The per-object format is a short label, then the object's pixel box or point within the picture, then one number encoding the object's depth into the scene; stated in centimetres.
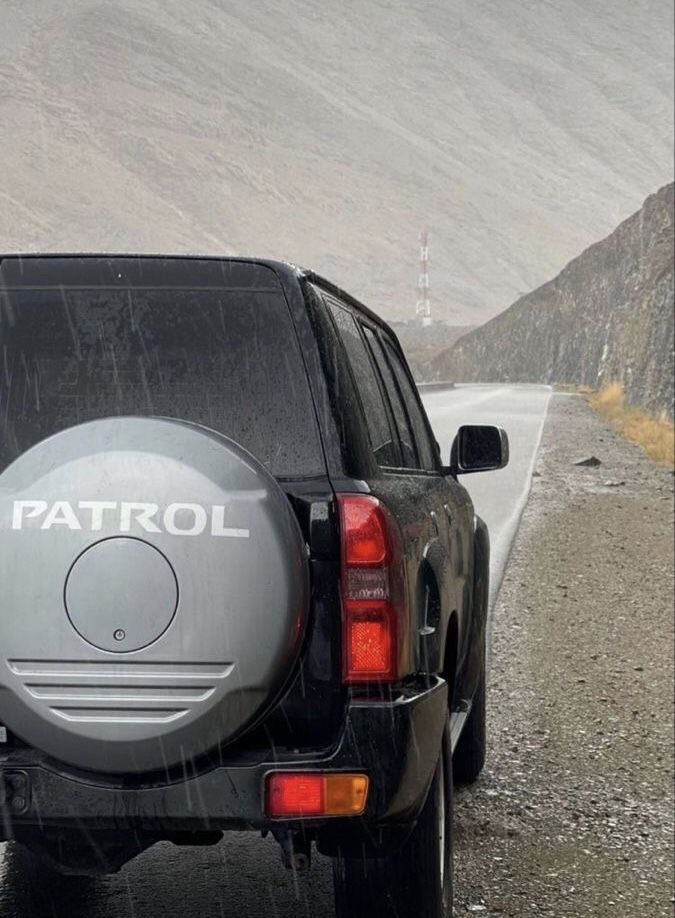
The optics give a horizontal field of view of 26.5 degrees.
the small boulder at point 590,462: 2338
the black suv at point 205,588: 294
